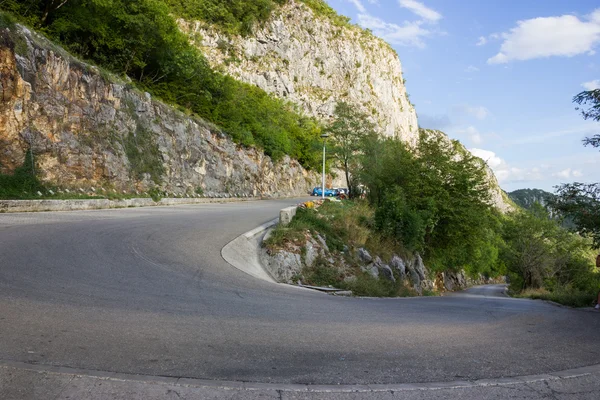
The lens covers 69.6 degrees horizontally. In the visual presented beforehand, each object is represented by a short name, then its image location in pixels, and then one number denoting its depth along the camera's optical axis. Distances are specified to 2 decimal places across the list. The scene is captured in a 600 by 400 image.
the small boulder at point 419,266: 29.46
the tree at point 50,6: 27.72
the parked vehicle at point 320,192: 58.60
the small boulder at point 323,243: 17.67
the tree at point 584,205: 10.75
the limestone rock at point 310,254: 15.69
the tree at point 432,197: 26.23
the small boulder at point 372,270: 18.78
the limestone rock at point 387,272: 20.76
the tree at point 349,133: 39.03
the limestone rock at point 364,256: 20.23
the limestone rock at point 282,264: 14.12
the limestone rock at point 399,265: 23.70
